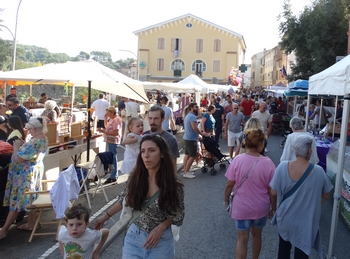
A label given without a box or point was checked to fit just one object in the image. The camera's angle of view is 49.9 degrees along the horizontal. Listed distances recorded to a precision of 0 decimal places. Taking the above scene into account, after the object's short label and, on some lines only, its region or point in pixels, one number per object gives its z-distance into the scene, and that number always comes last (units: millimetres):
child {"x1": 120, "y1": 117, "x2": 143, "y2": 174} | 5826
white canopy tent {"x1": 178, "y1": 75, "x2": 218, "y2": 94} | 18634
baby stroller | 9422
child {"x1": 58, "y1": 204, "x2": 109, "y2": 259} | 3400
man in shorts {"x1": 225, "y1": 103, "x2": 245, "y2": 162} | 10406
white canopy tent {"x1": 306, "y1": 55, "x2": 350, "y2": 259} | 4304
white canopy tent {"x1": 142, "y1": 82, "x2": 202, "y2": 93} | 15547
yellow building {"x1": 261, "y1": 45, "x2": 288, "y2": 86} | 69375
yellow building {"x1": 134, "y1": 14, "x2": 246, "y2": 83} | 52875
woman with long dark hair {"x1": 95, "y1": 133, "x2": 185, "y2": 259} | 2703
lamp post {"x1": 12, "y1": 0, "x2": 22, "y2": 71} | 19802
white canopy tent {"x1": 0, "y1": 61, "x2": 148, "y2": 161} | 5992
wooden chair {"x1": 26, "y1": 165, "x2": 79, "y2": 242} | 4758
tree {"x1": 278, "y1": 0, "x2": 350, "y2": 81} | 21734
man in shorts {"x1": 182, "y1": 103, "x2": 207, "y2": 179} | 8562
